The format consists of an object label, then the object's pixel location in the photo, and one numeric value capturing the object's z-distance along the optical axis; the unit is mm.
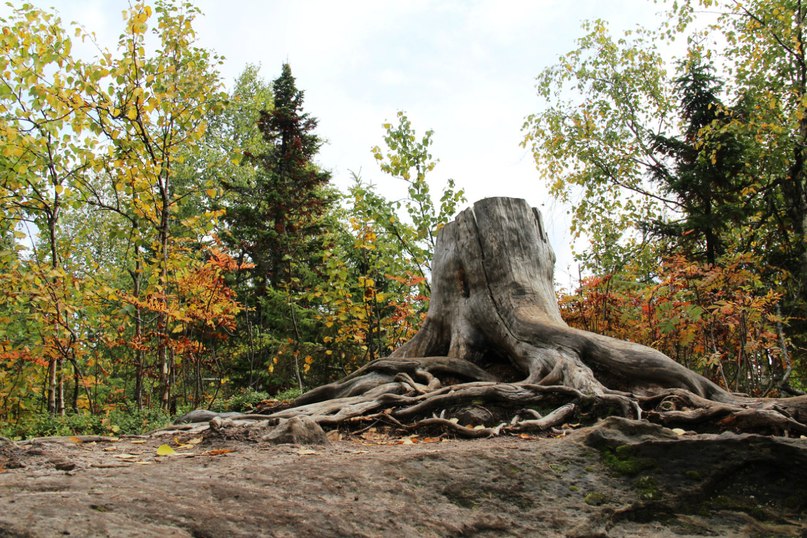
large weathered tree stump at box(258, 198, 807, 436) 4398
